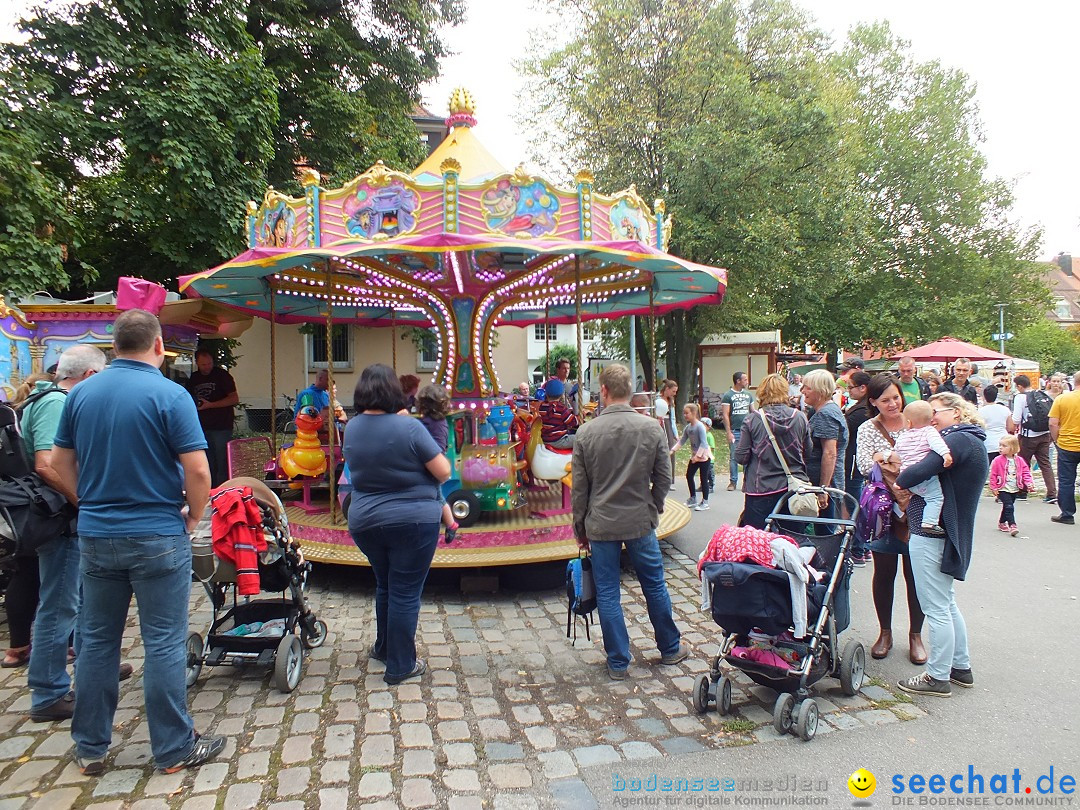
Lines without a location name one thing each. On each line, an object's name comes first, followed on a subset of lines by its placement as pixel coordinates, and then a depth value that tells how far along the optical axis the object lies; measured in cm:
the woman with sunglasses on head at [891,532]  405
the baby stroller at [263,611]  371
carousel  585
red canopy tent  1684
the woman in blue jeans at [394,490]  364
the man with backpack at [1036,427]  861
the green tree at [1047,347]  4500
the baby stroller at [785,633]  321
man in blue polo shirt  285
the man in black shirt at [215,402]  815
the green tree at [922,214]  2378
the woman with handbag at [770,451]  468
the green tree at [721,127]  1722
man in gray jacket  389
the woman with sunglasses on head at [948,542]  357
